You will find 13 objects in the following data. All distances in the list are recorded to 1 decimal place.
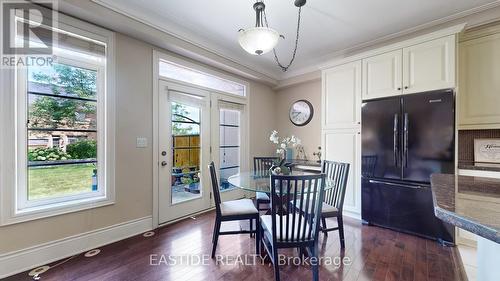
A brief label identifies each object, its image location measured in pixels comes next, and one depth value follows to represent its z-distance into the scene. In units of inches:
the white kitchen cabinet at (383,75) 110.0
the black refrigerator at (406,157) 96.6
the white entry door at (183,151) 120.9
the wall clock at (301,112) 174.2
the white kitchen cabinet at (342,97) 125.0
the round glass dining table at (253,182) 82.0
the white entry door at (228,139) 150.4
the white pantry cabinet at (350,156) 125.0
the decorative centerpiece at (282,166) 98.7
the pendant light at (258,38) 74.0
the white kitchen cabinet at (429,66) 95.7
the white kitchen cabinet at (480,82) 95.2
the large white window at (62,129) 77.0
